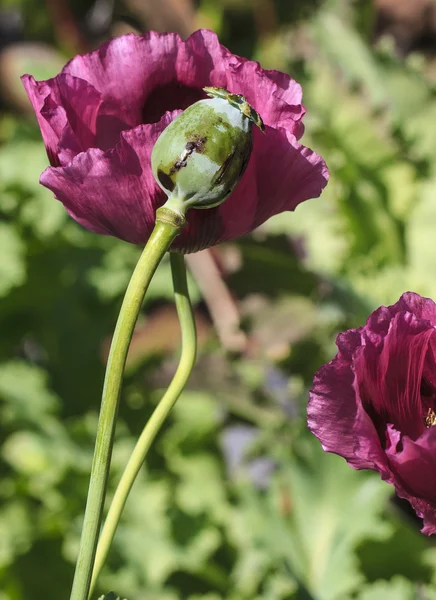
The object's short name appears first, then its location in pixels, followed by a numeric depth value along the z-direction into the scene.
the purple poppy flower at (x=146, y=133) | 0.62
